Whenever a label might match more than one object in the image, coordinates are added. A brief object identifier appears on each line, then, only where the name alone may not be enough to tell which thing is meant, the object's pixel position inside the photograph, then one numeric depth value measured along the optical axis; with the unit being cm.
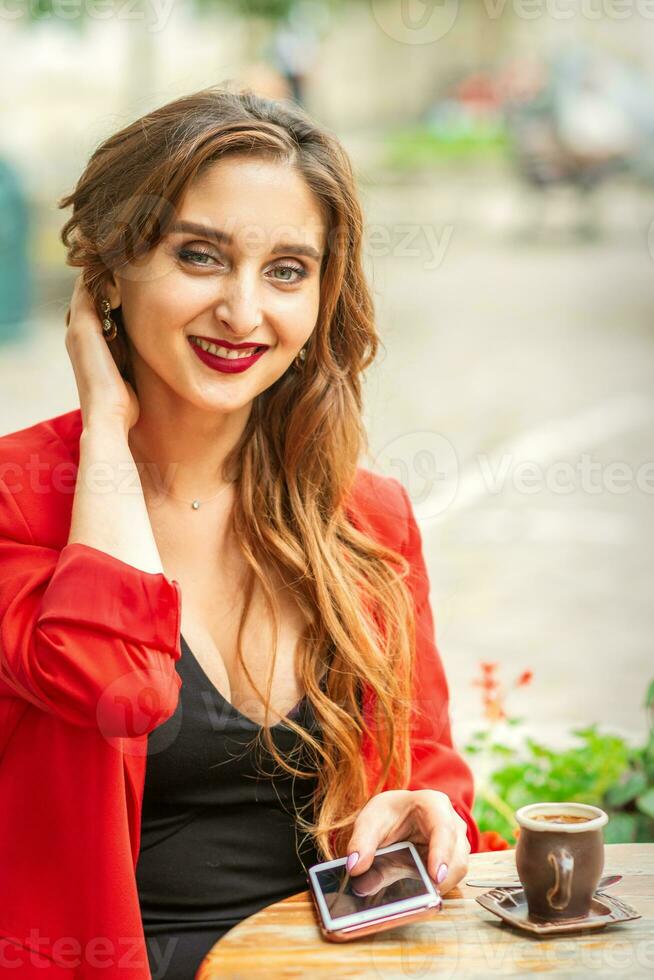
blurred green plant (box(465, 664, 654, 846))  223
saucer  157
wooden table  154
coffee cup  157
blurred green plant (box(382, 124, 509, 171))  2686
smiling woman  166
